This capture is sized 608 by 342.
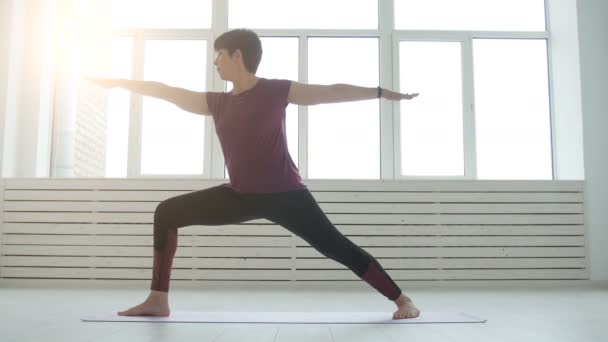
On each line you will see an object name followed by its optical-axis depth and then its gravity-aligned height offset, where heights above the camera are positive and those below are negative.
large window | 4.52 +1.17
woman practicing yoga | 2.02 +0.16
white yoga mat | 2.07 -0.44
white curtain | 4.11 +1.14
